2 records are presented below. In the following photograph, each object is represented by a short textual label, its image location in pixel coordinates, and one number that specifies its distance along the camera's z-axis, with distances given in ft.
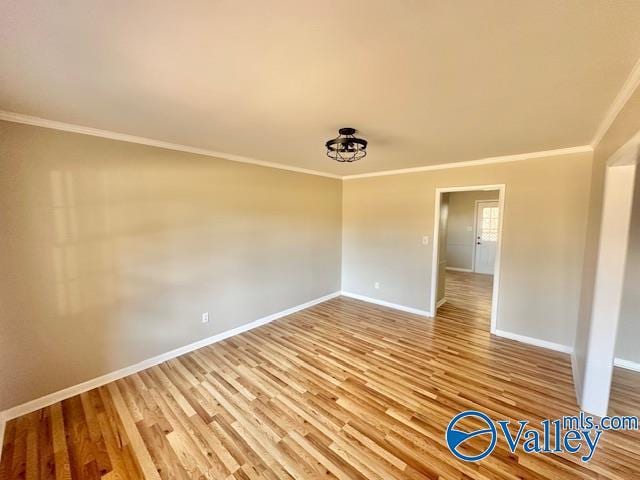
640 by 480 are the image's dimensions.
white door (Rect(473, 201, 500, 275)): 23.24
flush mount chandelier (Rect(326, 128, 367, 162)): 7.67
